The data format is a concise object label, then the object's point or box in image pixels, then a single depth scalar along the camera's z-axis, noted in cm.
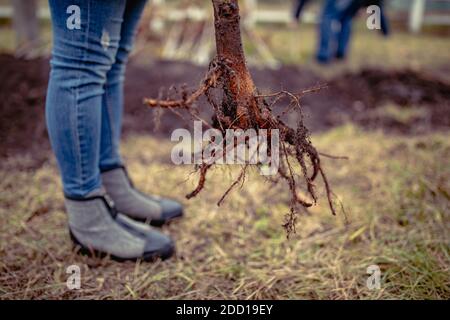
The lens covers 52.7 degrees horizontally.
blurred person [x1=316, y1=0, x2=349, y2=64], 456
